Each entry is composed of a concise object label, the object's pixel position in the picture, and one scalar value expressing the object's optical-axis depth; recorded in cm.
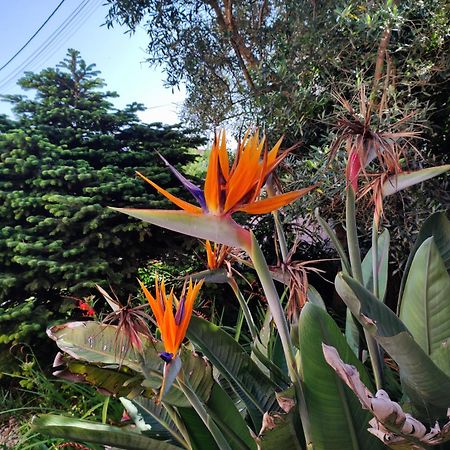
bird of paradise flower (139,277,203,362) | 82
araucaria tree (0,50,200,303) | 303
